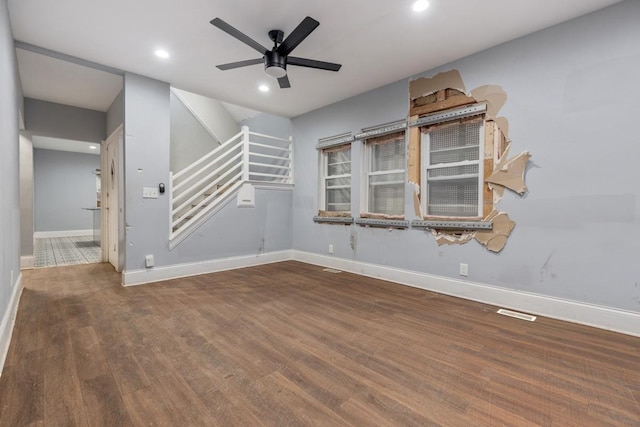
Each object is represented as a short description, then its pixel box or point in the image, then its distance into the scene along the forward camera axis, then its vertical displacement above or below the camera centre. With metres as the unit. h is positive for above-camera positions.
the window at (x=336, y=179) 4.59 +0.48
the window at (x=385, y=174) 3.88 +0.49
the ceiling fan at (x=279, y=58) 2.35 +1.38
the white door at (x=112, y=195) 4.45 +0.19
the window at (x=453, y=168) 3.12 +0.48
